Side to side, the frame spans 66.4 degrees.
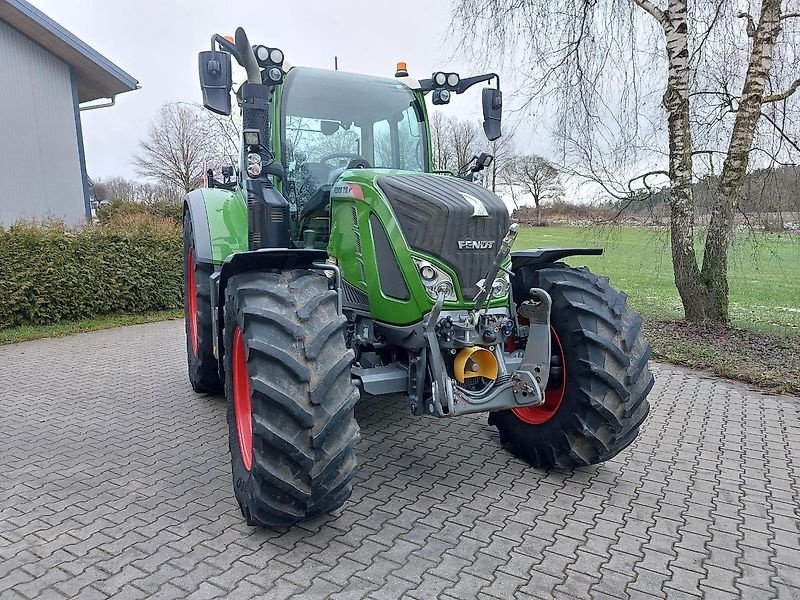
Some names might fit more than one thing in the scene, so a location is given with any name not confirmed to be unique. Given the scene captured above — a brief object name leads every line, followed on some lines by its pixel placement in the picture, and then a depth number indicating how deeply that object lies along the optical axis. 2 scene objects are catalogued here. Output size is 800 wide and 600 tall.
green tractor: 2.73
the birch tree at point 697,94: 7.46
